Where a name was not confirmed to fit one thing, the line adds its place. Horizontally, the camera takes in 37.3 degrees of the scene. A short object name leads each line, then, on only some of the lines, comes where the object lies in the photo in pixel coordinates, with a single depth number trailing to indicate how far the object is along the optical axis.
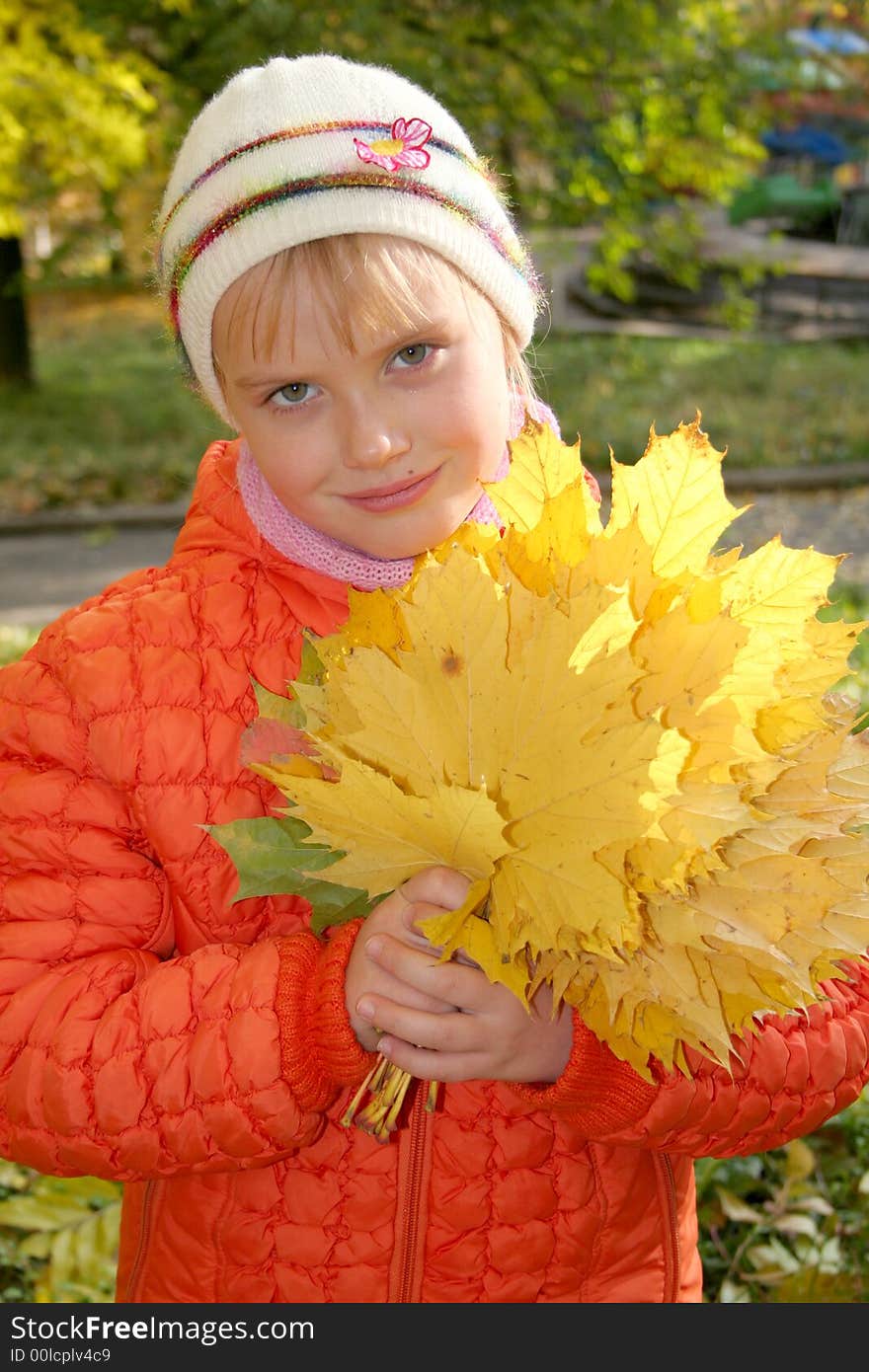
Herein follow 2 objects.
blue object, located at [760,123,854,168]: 20.89
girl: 1.47
